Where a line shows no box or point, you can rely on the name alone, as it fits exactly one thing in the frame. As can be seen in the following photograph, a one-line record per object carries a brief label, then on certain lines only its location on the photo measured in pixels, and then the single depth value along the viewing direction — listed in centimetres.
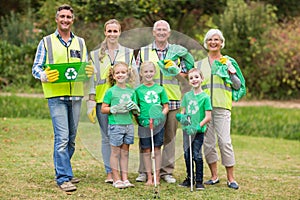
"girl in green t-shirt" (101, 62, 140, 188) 757
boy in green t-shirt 774
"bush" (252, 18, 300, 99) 1876
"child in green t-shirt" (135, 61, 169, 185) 768
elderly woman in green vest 803
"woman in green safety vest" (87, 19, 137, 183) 775
